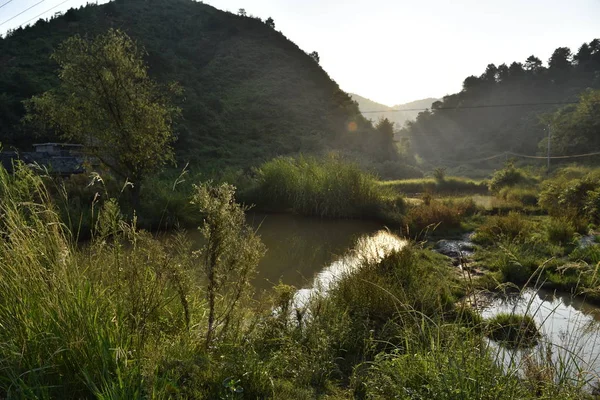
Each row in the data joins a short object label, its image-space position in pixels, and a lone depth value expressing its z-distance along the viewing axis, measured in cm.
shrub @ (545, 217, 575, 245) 810
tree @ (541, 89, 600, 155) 3119
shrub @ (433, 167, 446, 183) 2330
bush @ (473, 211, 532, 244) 877
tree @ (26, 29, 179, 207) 952
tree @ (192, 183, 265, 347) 267
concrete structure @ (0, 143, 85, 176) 1275
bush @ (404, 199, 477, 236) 1030
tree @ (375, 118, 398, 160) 3676
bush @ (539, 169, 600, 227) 957
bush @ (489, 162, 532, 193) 1986
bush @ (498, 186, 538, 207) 1490
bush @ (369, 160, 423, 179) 2839
